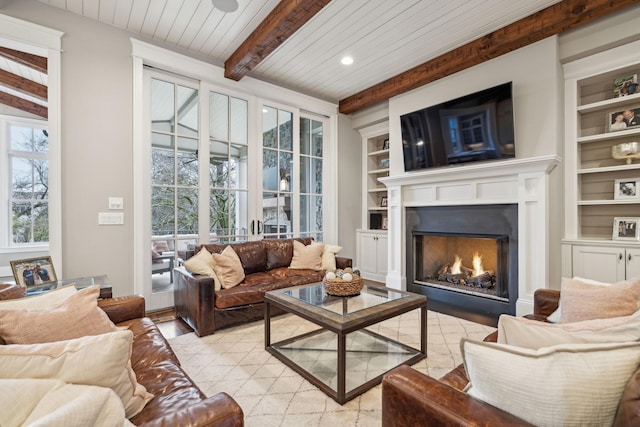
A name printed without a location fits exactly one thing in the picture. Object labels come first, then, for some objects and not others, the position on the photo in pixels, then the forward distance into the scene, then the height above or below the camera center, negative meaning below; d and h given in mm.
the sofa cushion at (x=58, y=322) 1103 -425
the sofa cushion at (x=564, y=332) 891 -373
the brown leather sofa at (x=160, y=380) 855 -673
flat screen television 3197 +961
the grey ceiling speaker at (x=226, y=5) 2643 +1861
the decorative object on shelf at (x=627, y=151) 2799 +575
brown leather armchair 811 -562
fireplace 3256 -580
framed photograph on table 2361 -462
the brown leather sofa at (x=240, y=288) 2682 -727
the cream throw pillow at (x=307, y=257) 3709 -541
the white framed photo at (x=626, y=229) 2805 -157
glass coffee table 1867 -1073
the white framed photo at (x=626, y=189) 2820 +222
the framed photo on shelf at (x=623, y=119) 2831 +893
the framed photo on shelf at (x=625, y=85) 2828 +1206
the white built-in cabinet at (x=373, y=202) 4977 +199
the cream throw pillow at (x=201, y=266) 2859 -498
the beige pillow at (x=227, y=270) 3002 -570
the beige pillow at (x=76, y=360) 784 -391
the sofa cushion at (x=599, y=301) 1382 -428
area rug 1664 -1105
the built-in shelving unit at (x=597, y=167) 2785 +436
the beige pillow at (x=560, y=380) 738 -429
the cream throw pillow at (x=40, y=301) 1330 -398
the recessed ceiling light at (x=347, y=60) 3658 +1896
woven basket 2336 -575
